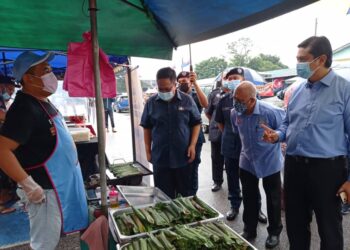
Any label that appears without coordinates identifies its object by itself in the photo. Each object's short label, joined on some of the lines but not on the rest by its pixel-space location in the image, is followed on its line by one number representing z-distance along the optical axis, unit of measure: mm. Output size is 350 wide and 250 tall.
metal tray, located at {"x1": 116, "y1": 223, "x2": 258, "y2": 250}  1556
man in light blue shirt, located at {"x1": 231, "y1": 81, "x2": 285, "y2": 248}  2750
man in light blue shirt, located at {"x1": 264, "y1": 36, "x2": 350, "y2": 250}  1992
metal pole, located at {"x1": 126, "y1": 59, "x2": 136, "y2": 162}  5339
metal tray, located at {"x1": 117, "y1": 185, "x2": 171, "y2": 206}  2389
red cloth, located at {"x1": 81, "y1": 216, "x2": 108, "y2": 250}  1898
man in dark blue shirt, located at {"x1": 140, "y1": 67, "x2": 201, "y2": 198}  2939
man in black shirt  1644
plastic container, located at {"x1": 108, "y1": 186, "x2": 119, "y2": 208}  2195
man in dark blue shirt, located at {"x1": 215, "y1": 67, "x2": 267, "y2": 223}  3543
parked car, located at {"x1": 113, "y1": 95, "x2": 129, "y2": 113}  23047
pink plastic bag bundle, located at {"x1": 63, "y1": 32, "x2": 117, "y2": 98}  1978
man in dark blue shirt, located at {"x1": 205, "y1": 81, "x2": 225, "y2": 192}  4496
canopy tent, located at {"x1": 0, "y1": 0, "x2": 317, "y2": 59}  2076
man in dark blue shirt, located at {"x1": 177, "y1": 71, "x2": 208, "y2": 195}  3980
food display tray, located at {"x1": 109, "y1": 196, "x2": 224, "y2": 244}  1643
